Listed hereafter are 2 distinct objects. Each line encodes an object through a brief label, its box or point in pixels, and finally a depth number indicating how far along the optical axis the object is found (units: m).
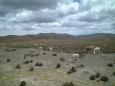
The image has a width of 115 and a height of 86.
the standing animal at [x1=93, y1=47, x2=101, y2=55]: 20.94
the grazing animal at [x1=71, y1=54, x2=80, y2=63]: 15.57
